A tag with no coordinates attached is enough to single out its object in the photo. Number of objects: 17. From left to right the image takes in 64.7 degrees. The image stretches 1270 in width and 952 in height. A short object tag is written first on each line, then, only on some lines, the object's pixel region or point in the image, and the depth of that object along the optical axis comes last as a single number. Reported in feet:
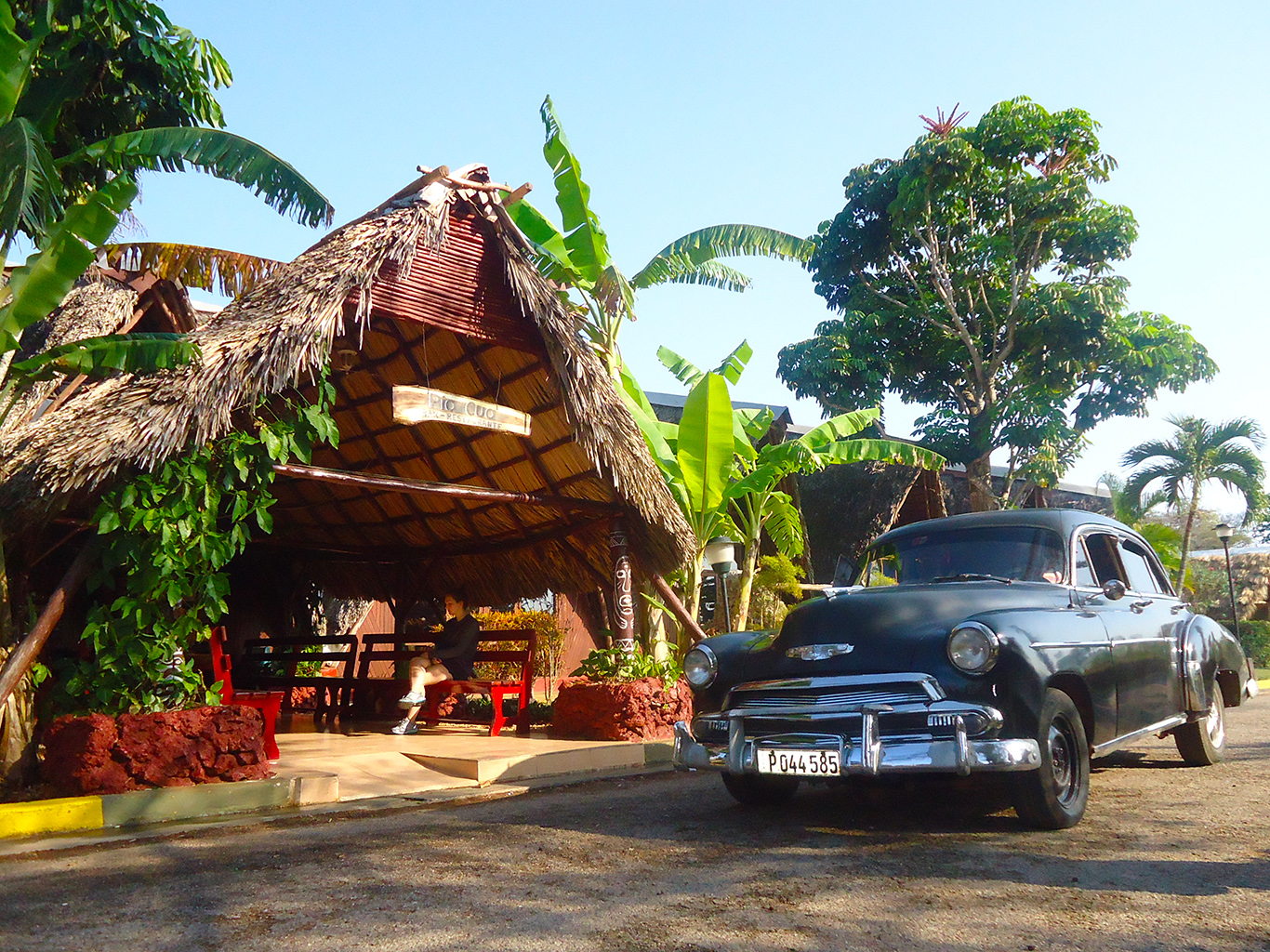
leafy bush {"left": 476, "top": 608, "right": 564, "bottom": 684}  54.24
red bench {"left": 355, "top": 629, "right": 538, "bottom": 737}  30.04
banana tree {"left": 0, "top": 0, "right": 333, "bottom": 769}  19.44
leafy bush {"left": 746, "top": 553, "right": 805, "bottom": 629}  54.39
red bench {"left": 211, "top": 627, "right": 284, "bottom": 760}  25.69
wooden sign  27.22
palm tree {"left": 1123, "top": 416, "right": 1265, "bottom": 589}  77.46
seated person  32.19
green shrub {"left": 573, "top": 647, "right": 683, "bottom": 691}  30.53
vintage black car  14.84
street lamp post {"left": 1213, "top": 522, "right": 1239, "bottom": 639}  69.71
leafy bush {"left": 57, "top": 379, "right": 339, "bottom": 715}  20.66
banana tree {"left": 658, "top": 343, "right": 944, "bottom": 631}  41.70
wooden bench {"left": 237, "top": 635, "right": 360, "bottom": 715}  37.14
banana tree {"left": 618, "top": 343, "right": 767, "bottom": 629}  35.17
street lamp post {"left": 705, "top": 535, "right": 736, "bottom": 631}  37.78
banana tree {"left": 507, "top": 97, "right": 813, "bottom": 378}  38.86
